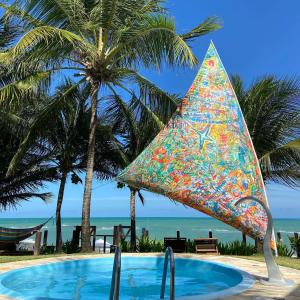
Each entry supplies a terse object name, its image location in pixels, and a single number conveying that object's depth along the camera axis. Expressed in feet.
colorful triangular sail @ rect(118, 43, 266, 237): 23.95
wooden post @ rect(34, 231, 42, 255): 40.46
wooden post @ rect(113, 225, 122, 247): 43.75
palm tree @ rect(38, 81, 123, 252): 50.24
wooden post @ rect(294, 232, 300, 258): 43.15
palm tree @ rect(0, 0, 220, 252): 34.32
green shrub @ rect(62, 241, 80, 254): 48.36
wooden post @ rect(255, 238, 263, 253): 44.24
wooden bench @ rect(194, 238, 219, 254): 43.14
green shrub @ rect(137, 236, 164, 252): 46.80
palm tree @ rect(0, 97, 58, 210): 47.07
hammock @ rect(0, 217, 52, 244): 43.93
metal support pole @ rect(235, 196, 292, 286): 21.63
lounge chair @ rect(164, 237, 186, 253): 44.75
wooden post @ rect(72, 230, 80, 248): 49.01
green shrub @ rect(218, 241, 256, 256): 44.70
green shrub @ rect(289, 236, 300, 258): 43.06
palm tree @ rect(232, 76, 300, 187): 45.80
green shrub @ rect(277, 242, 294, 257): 43.13
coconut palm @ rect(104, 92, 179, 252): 39.86
